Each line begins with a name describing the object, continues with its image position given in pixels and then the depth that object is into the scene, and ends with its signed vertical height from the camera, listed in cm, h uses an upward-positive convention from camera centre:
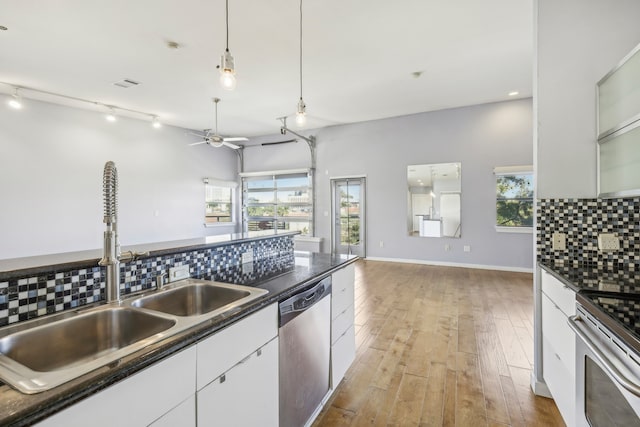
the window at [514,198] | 532 +25
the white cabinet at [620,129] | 159 +47
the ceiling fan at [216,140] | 521 +133
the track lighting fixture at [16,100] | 451 +179
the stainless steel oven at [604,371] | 92 -58
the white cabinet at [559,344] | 141 -74
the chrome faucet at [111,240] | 119 -12
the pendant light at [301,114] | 255 +90
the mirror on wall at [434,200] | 588 +25
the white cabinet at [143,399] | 64 -48
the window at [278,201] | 768 +32
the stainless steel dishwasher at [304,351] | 138 -75
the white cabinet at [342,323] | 185 -77
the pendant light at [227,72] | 195 +97
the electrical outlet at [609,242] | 179 -20
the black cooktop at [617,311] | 95 -40
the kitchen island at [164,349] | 58 -39
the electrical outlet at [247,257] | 201 -32
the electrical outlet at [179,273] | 152 -33
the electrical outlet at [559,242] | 194 -21
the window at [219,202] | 794 +30
